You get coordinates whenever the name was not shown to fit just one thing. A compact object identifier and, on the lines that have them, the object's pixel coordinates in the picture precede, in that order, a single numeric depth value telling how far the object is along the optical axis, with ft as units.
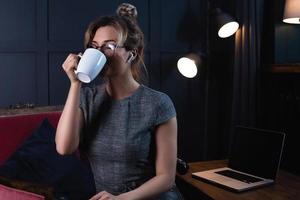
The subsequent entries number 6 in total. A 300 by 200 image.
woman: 4.02
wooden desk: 5.29
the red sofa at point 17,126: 4.90
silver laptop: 5.79
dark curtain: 7.23
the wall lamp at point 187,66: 7.51
